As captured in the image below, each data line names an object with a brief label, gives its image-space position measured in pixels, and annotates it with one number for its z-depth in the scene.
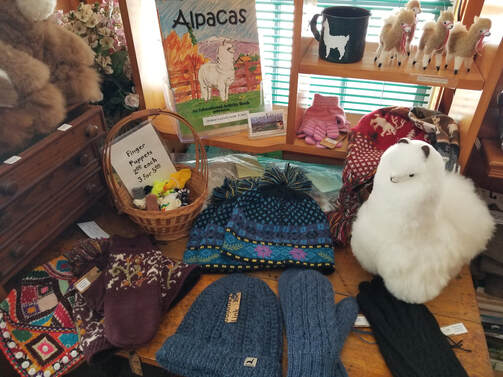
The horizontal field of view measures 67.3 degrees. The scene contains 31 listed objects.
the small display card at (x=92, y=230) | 1.19
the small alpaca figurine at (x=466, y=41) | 0.95
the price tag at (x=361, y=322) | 0.95
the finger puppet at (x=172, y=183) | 1.18
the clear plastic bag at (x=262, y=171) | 1.31
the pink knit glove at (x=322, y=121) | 1.25
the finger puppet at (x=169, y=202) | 1.13
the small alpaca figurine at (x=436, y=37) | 0.99
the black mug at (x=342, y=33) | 1.01
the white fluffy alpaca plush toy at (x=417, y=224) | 0.85
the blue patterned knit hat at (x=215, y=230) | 1.09
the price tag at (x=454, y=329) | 0.93
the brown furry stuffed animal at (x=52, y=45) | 0.92
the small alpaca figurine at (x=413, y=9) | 1.02
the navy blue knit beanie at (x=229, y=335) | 0.85
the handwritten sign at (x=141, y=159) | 1.13
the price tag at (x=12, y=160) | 0.92
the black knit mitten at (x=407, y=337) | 0.85
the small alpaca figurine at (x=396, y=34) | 1.00
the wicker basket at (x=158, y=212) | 1.07
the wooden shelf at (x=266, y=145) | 1.22
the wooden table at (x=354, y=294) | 0.88
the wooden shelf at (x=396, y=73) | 0.99
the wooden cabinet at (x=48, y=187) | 0.94
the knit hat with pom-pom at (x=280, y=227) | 1.08
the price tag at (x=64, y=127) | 1.06
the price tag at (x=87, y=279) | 0.97
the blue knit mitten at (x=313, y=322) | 0.83
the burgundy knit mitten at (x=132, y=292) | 0.88
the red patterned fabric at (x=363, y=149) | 1.12
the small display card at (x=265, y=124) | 1.26
